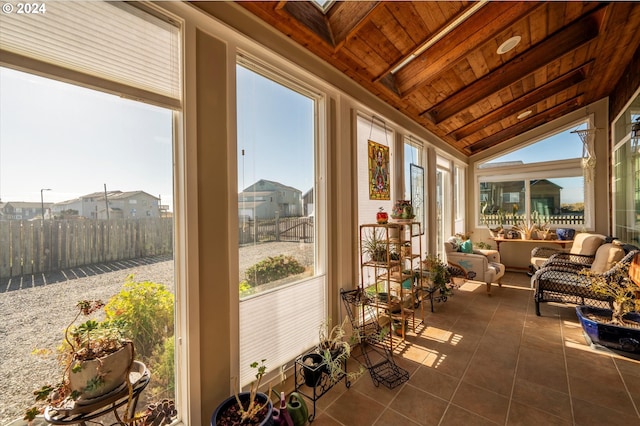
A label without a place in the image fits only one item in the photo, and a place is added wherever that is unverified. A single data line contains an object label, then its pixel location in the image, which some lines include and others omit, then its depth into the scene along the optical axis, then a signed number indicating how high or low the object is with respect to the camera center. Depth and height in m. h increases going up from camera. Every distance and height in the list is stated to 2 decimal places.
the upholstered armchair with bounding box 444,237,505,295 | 3.99 -0.90
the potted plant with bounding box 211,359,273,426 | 1.31 -1.05
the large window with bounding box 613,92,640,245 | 3.18 +0.43
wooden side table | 4.82 -0.63
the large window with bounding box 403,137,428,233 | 3.72 +0.49
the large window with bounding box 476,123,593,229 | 5.14 +0.51
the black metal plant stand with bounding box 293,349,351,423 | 1.83 -1.33
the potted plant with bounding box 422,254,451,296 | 3.47 -0.86
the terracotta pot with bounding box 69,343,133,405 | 0.97 -0.62
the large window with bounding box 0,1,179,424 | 1.03 +0.16
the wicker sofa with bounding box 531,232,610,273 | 3.90 -0.65
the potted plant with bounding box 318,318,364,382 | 1.85 -1.11
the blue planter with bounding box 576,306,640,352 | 2.28 -1.16
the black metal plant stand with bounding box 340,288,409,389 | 2.14 -1.33
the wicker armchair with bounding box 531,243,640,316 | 2.94 -0.89
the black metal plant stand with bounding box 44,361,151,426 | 0.95 -0.74
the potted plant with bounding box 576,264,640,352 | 2.31 -1.10
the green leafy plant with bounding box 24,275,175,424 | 1.00 -0.55
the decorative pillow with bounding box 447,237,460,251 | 4.38 -0.58
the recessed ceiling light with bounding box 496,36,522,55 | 2.61 +1.71
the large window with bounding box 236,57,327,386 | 1.77 -0.04
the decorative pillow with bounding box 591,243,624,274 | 3.00 -0.59
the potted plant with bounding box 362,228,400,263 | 2.61 -0.40
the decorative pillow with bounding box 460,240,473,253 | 4.40 -0.64
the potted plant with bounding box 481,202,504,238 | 5.72 -0.32
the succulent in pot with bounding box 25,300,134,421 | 0.97 -0.58
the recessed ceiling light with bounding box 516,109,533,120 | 4.67 +1.75
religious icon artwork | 3.01 +0.47
